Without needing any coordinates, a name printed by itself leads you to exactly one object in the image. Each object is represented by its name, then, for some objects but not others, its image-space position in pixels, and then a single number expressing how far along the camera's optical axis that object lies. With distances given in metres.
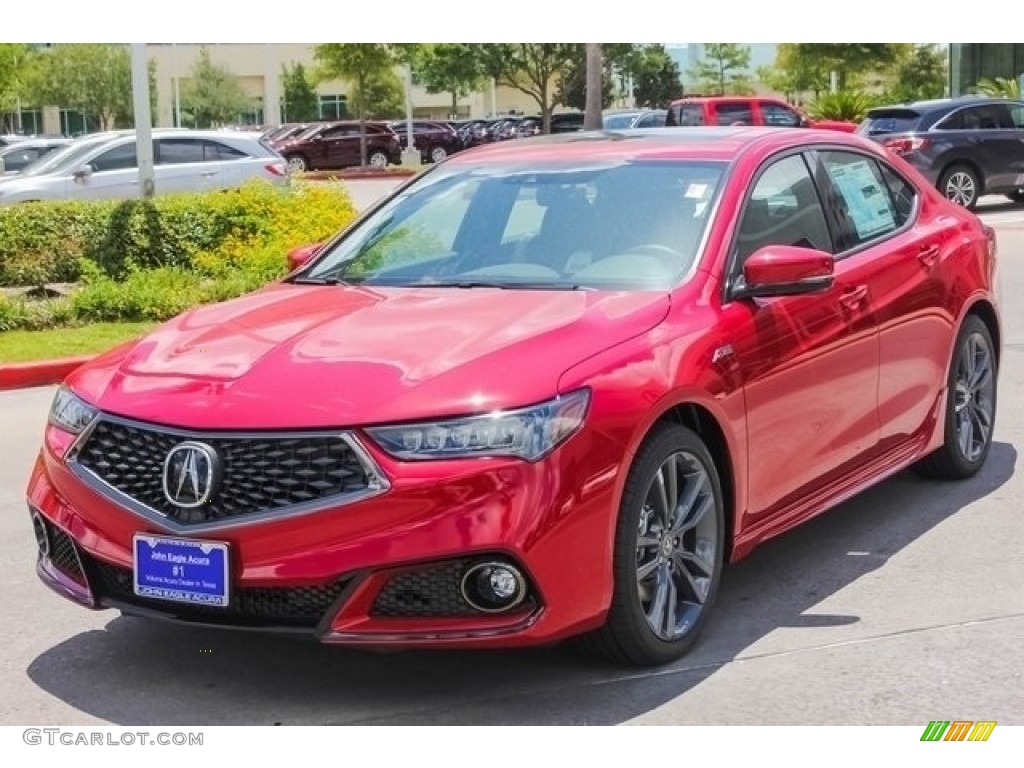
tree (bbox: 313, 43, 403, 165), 45.66
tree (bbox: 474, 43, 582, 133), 46.75
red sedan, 4.12
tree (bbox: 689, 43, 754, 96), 81.12
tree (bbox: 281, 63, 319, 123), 86.94
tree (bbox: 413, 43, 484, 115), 48.66
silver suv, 19.94
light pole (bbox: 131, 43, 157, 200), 15.47
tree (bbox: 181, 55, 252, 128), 81.44
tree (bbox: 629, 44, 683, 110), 79.48
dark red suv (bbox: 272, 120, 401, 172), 45.81
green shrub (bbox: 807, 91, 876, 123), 38.72
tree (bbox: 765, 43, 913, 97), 51.09
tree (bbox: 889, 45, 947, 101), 64.18
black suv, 21.39
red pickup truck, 29.69
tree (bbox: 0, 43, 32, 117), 37.09
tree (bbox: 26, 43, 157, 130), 76.50
